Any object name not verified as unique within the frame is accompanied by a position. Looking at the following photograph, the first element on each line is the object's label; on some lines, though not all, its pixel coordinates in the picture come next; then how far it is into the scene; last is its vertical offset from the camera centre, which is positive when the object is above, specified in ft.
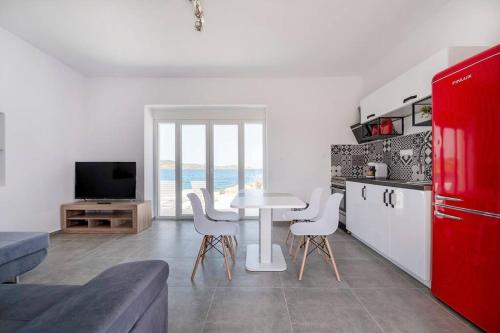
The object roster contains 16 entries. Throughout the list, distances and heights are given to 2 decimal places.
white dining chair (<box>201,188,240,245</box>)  10.65 -2.04
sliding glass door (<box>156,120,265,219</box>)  16.93 +0.56
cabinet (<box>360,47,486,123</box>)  7.26 +3.24
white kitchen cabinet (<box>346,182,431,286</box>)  7.38 -2.00
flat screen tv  14.40 -0.65
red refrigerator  5.10 -0.45
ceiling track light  7.98 +5.30
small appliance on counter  12.76 -0.06
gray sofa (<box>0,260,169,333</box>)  2.57 -1.70
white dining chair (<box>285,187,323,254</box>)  10.49 -1.93
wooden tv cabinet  13.75 -2.78
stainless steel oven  13.61 -1.28
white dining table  8.04 -2.27
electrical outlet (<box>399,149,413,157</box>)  11.19 +0.78
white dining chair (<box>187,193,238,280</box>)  8.30 -2.04
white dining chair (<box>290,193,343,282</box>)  8.17 -1.90
